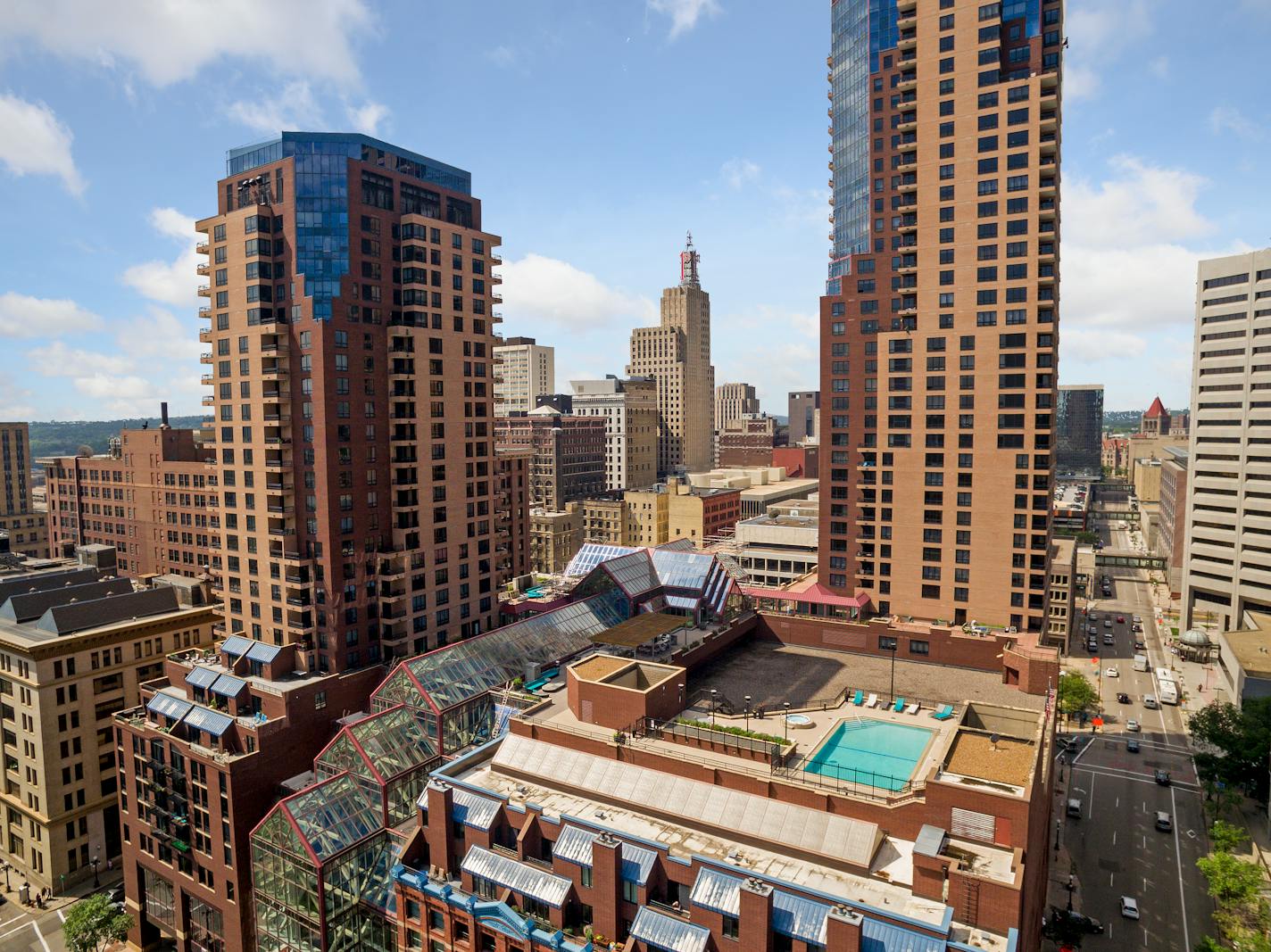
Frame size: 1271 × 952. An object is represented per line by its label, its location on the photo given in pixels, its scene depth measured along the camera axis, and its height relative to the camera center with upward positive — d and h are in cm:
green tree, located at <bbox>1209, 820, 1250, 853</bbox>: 7387 -4047
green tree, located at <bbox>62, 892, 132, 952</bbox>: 7206 -4691
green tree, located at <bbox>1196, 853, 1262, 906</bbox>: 6506 -3936
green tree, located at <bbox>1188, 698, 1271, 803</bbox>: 9156 -3927
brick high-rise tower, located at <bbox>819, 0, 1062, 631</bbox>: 9338 +1235
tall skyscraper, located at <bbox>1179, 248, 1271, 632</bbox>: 15125 -375
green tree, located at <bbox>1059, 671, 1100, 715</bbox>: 11688 -4123
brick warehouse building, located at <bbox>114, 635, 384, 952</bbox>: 7169 -3296
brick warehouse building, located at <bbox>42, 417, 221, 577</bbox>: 13275 -1076
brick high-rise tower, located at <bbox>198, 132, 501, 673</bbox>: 8606 +541
